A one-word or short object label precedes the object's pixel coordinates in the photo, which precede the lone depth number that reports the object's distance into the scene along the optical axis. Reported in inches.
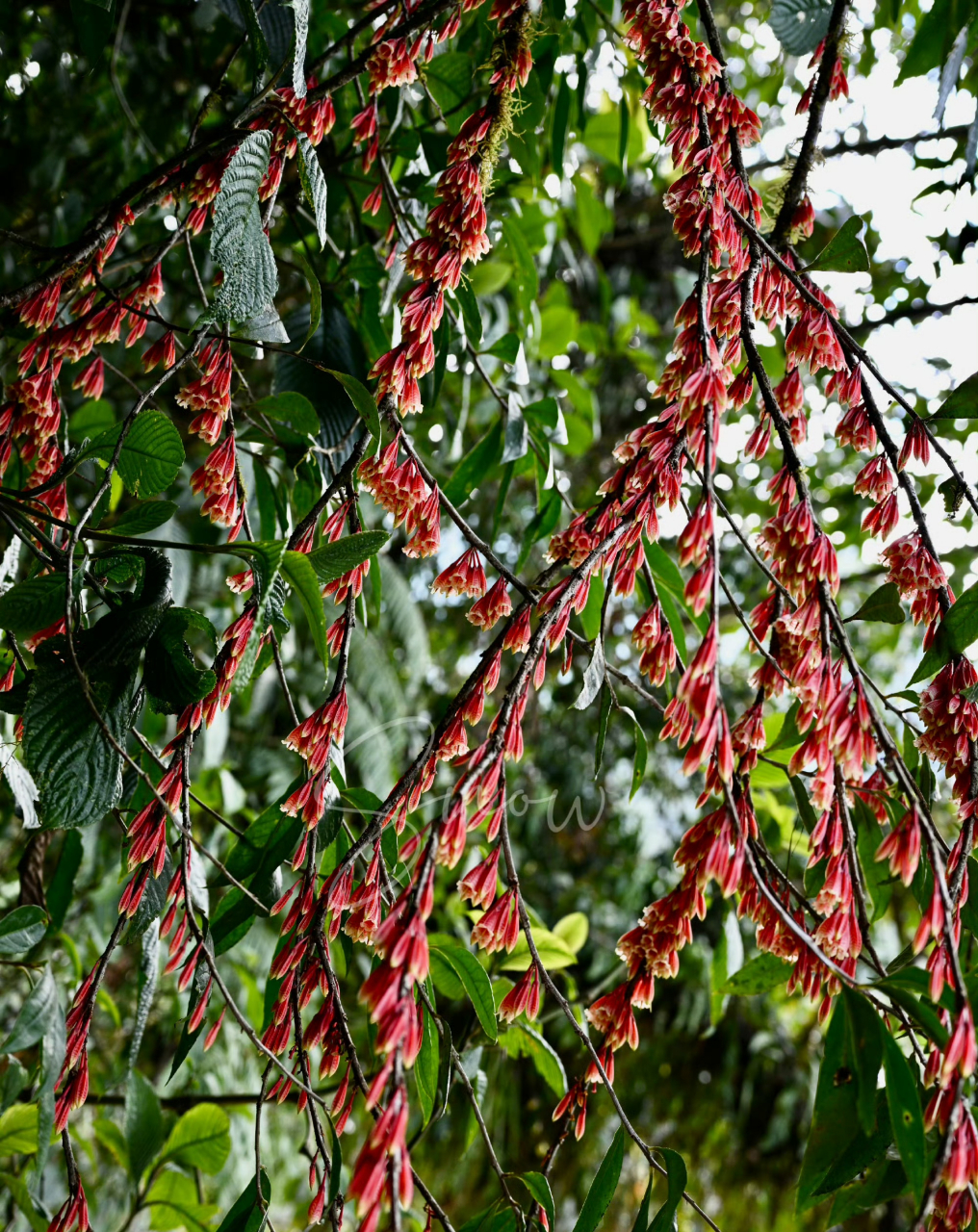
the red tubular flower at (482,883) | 15.7
